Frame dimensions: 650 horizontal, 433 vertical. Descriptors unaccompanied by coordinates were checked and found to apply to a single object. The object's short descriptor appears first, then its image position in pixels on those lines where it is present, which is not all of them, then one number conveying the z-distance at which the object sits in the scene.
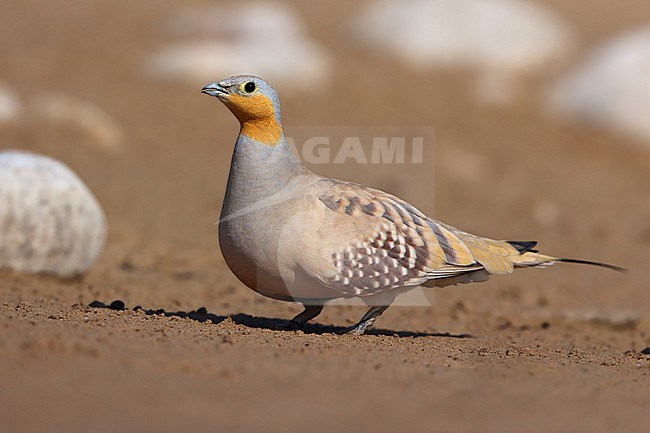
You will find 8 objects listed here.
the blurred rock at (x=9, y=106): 14.70
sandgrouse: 6.12
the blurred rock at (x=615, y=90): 17.78
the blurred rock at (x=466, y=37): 20.67
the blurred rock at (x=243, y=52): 18.03
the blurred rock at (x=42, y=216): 8.44
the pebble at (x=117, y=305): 6.93
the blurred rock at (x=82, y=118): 14.87
